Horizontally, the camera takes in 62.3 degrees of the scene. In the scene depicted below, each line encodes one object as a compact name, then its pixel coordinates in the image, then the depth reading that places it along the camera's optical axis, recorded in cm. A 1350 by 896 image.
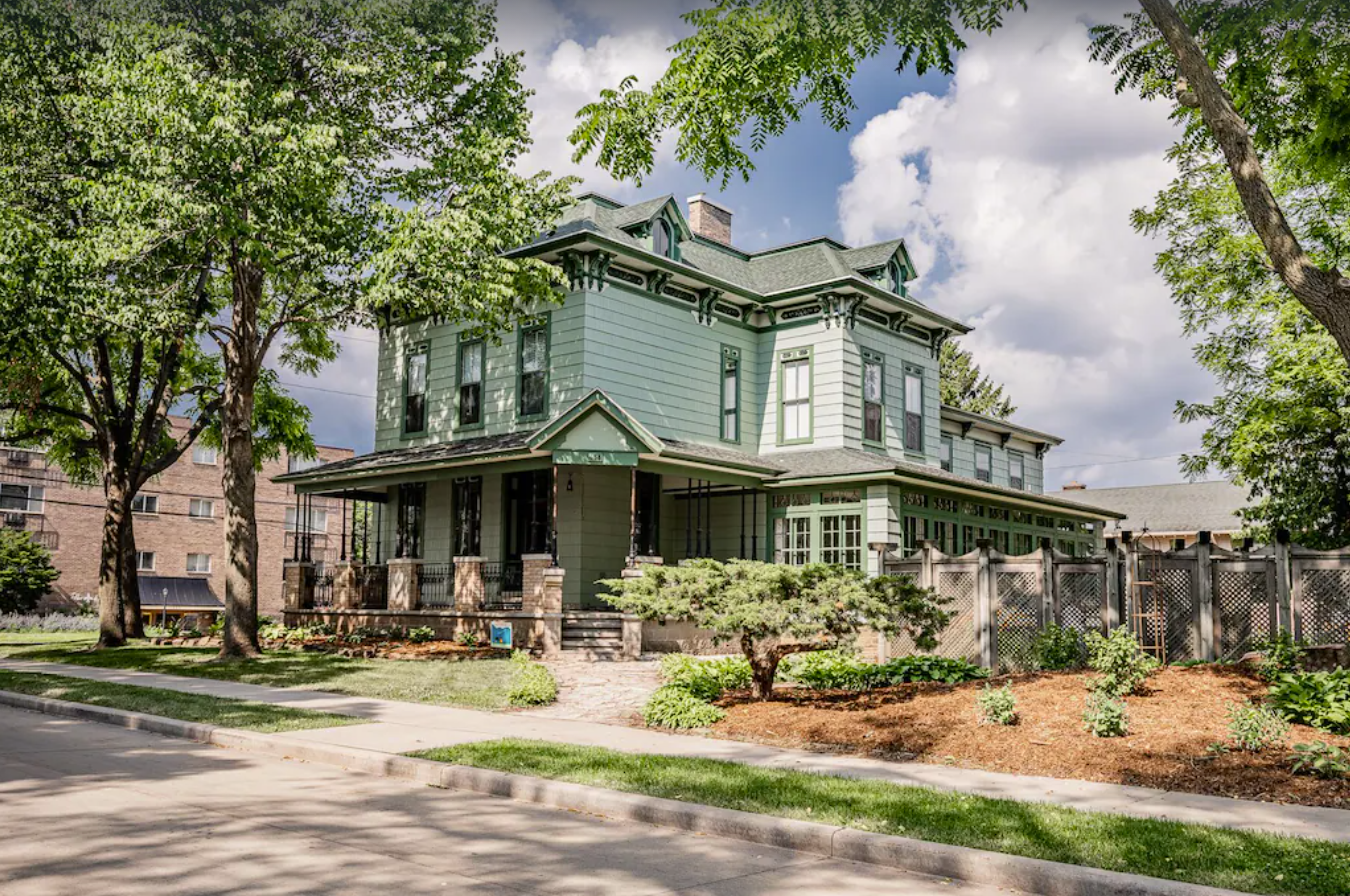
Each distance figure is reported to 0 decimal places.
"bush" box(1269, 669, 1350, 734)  998
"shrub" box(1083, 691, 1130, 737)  1027
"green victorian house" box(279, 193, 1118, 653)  2323
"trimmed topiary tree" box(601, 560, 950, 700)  1261
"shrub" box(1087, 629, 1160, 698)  1177
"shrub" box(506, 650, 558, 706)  1448
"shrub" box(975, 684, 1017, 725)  1094
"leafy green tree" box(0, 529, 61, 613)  4078
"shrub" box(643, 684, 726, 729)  1230
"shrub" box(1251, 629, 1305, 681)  1199
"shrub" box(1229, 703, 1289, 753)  955
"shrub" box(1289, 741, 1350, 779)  852
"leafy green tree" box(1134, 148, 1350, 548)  2452
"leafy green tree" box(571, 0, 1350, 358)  950
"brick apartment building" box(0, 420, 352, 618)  4894
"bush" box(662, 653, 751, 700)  1384
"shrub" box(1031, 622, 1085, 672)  1503
